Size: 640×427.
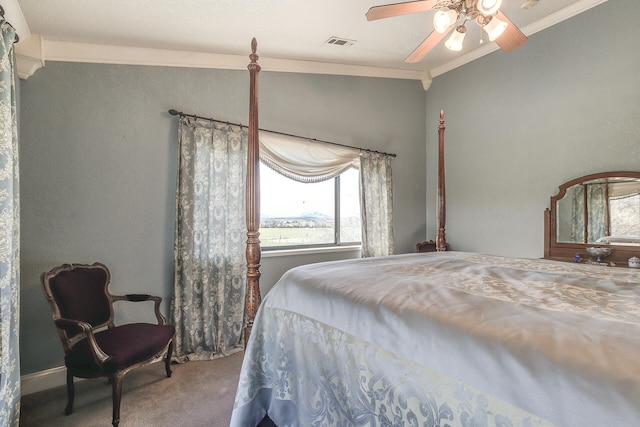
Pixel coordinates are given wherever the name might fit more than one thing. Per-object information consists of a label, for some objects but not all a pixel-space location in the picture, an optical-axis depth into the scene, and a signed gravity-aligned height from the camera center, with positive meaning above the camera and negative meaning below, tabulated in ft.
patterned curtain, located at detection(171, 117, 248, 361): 9.50 -0.78
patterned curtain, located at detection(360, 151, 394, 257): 13.12 +0.39
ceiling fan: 6.23 +3.79
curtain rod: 9.54 +2.83
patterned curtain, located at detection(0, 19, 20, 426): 5.24 -0.54
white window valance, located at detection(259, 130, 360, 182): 11.25 +2.03
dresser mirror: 9.07 -0.13
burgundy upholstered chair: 6.52 -2.60
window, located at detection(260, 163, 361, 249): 11.82 +0.12
